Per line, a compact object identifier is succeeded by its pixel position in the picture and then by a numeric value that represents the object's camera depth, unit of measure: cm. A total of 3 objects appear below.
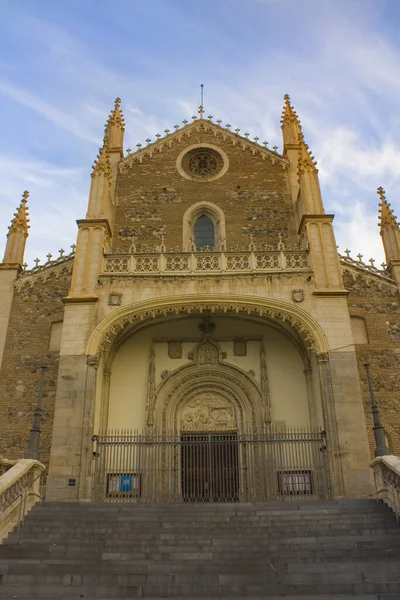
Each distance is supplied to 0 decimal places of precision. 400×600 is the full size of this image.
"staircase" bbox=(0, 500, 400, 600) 750
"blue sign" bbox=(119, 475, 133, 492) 1523
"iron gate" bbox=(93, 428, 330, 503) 1513
